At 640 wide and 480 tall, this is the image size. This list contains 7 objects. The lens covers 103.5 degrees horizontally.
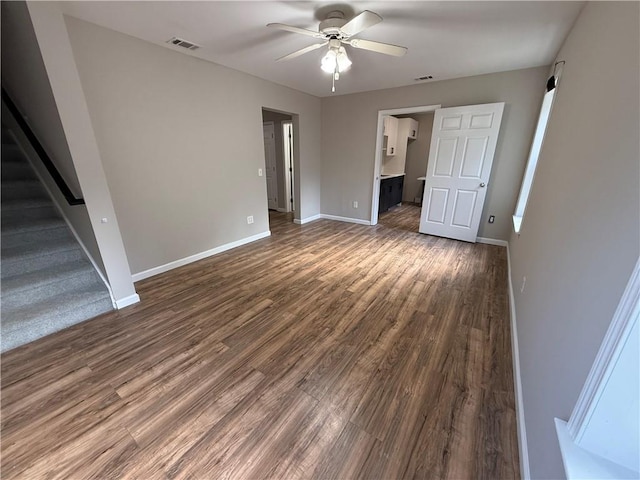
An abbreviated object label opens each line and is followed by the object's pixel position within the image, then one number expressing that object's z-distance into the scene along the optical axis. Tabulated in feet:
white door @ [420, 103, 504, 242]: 11.73
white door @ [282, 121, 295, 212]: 17.71
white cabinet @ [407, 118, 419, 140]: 21.25
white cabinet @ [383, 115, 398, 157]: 19.07
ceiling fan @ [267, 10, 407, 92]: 6.17
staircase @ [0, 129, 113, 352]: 6.57
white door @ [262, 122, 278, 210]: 18.57
